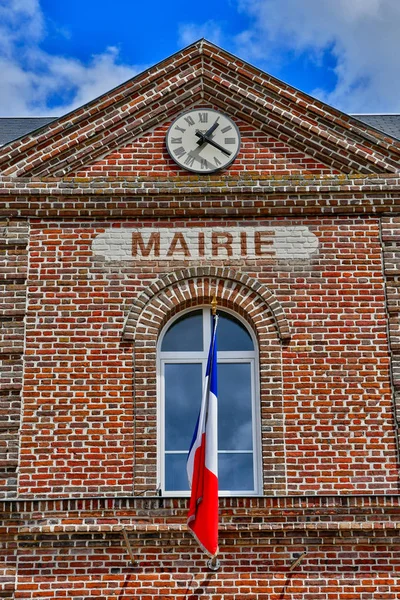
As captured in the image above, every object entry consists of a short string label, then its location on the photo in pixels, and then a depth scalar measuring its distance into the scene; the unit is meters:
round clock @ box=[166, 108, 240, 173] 13.41
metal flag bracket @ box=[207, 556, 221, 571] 11.50
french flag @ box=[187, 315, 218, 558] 10.94
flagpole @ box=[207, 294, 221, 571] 11.50
